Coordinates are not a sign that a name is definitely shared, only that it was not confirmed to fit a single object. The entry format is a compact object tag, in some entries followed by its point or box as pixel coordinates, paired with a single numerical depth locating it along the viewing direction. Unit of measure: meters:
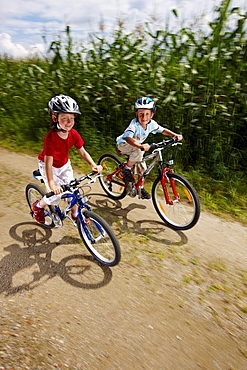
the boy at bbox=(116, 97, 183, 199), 3.84
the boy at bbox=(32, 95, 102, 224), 2.86
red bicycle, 4.00
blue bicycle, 2.98
